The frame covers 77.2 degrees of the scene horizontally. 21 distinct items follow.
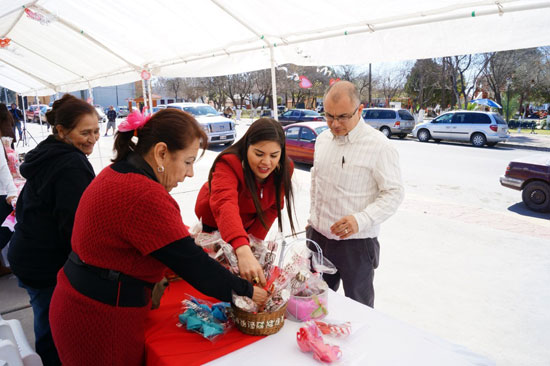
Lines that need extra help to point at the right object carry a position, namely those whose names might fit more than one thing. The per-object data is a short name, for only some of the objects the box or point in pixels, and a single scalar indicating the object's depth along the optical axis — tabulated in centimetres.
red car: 1015
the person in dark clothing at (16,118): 1316
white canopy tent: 231
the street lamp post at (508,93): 2509
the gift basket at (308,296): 155
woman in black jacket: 181
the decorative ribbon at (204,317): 140
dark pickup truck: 632
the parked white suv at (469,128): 1456
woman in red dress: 114
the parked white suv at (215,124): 1423
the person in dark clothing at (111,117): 1900
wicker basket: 139
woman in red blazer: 188
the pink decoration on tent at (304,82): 356
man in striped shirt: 205
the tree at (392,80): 3741
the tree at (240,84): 3898
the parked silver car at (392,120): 1798
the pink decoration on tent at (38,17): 495
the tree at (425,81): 3020
